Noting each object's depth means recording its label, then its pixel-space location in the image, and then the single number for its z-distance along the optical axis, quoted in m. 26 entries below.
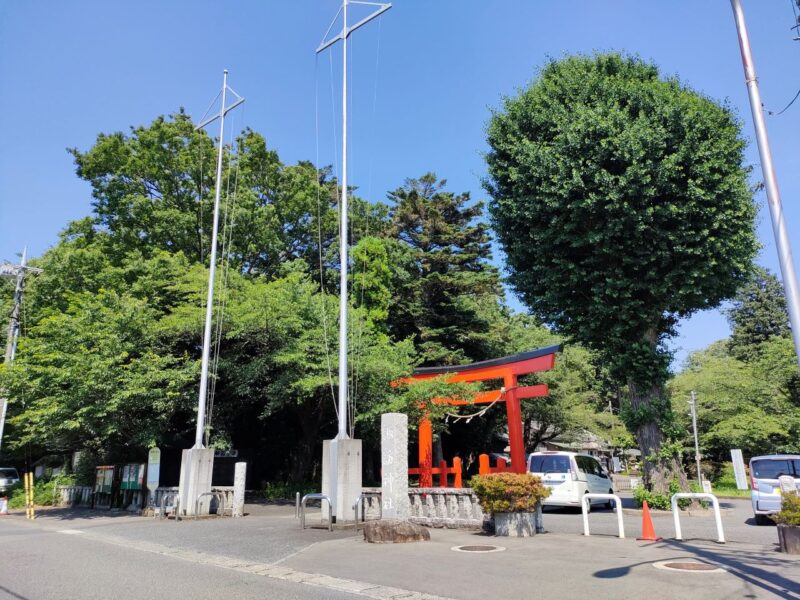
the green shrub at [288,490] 22.44
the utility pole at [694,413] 30.58
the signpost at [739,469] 21.48
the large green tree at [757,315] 51.59
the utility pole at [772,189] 6.29
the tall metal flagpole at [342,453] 12.91
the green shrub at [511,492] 10.48
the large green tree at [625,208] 15.26
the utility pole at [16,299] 23.30
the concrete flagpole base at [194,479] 16.53
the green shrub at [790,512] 7.95
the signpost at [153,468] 18.58
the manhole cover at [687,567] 6.89
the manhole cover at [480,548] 9.17
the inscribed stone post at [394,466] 11.47
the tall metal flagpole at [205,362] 16.77
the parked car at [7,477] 28.70
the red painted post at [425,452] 20.04
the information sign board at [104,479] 21.09
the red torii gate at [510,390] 19.33
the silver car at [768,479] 13.12
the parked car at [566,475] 15.89
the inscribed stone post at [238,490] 16.73
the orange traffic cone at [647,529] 9.77
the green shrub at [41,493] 24.64
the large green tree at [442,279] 30.58
